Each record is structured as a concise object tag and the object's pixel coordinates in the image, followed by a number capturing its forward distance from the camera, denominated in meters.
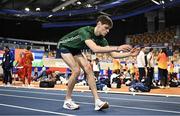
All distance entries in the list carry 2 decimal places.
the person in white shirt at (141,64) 13.38
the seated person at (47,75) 19.73
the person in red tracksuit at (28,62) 14.43
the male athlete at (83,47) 4.87
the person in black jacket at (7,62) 15.09
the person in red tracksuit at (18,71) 19.35
